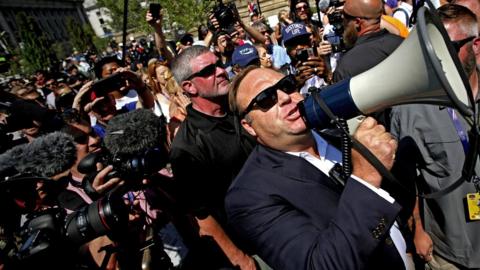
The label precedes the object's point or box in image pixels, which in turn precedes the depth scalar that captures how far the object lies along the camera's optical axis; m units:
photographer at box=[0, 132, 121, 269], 1.61
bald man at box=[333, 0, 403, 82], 2.57
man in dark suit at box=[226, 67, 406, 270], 1.32
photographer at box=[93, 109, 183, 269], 2.30
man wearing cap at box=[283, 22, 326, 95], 2.78
